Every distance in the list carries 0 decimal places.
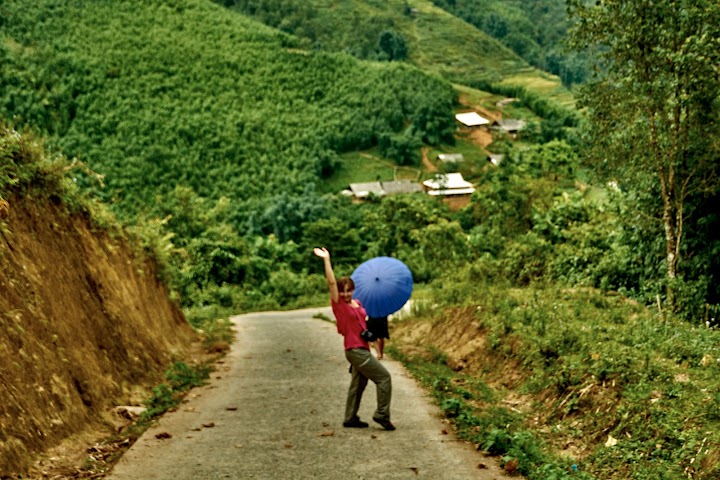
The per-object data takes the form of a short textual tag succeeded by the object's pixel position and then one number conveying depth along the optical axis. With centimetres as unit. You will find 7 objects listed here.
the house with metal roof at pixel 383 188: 9250
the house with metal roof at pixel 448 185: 8956
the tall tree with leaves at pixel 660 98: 1573
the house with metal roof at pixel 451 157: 10469
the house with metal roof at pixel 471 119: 11500
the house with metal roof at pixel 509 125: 11469
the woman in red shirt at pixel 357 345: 965
